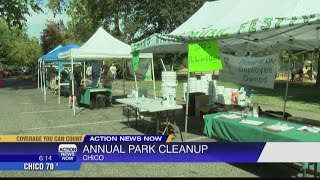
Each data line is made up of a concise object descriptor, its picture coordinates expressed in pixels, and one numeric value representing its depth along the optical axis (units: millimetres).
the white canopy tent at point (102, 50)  9683
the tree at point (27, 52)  37533
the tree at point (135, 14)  23206
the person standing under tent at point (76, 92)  11413
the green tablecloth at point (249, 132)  4095
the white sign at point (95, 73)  13012
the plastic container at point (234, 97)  7457
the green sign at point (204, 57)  5583
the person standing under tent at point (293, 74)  24274
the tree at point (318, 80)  18934
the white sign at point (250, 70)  5739
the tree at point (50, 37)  38229
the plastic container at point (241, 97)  7241
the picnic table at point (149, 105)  6227
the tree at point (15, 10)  20386
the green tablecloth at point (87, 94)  10853
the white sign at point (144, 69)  10289
